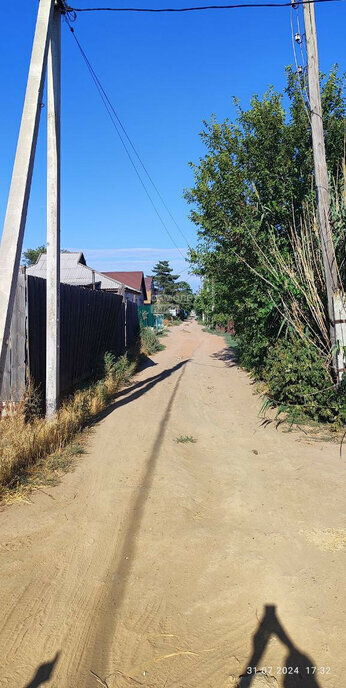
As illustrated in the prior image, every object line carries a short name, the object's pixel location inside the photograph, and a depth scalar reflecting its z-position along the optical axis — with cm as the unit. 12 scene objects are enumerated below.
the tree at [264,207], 880
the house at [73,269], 2702
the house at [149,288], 7540
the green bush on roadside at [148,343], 1914
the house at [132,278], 5234
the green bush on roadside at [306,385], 734
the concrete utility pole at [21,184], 475
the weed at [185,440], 685
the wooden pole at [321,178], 745
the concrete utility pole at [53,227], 653
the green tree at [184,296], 7788
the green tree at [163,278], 8445
